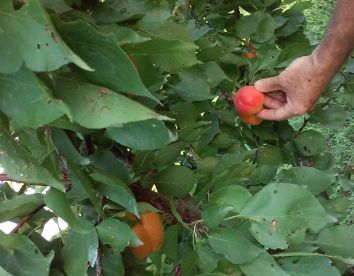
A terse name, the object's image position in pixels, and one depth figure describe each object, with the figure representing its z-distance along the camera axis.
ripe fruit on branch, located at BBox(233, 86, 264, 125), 1.20
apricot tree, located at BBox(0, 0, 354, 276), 0.54
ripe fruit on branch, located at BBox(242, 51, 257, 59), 1.29
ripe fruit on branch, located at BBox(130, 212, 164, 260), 0.83
